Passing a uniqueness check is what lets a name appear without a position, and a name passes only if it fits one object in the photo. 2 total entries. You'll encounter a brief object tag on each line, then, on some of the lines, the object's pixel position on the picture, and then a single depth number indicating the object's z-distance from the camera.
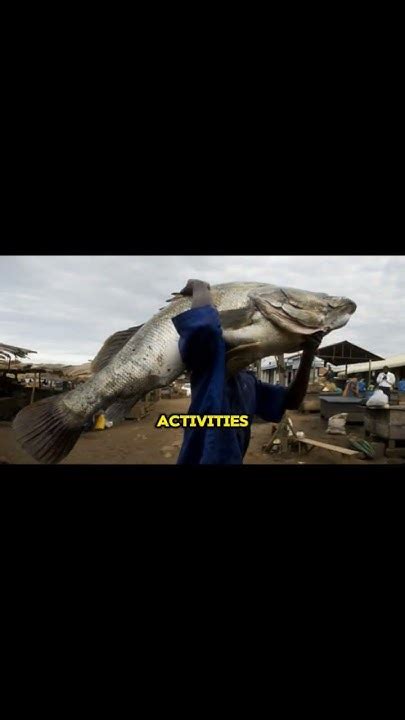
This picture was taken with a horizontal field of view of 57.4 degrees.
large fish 1.55
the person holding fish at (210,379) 1.34
